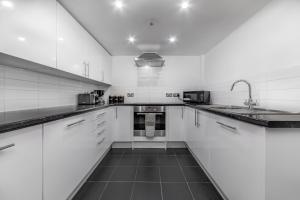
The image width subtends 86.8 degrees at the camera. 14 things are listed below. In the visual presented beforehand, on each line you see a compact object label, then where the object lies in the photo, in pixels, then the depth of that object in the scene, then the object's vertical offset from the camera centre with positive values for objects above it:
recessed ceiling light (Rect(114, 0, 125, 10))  1.67 +1.01
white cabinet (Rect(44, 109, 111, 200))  1.16 -0.51
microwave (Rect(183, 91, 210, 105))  3.29 +0.02
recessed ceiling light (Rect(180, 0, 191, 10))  1.67 +1.01
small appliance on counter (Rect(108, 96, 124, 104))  3.75 -0.03
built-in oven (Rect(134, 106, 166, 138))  3.16 -0.46
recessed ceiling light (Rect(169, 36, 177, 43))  2.66 +1.02
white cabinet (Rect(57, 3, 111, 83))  1.69 +0.65
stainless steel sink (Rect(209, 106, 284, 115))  1.55 -0.12
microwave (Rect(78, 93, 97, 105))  2.64 -0.02
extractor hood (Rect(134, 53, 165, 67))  3.22 +0.80
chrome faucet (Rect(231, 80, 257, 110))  1.76 -0.05
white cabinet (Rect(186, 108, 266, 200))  0.98 -0.47
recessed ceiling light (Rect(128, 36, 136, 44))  2.66 +1.02
